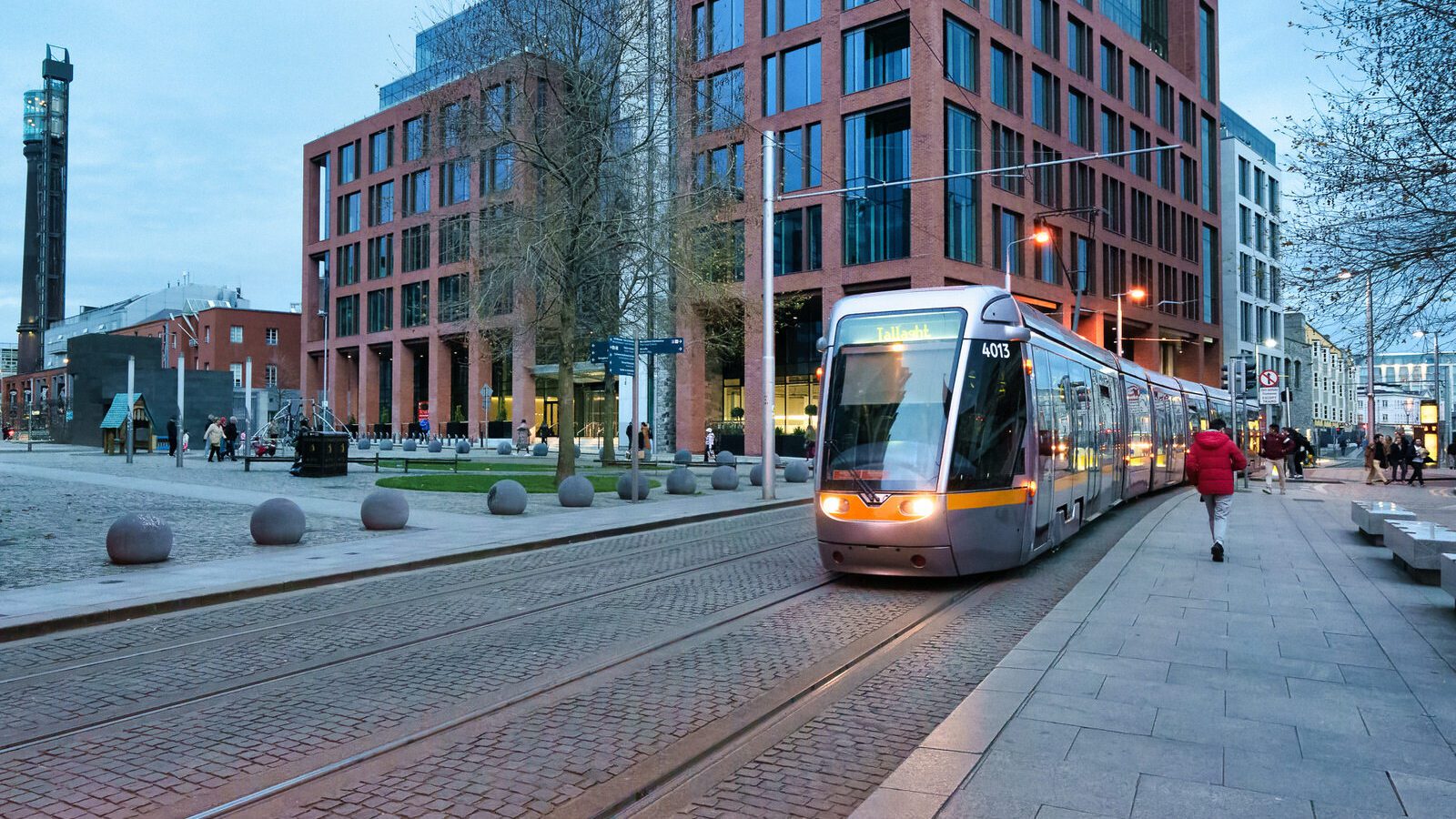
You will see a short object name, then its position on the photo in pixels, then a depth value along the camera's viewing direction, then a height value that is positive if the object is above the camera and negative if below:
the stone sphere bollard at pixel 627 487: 20.02 -1.22
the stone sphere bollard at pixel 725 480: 23.30 -1.25
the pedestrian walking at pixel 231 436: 36.84 -0.31
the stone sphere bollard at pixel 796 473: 26.00 -1.21
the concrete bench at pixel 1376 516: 12.75 -1.16
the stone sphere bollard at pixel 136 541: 10.97 -1.27
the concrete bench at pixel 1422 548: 9.69 -1.22
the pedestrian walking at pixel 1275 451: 24.03 -0.59
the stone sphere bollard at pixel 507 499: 16.78 -1.22
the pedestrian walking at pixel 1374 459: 28.86 -0.96
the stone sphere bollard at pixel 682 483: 21.86 -1.24
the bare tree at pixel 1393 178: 11.24 +3.02
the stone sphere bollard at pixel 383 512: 14.47 -1.24
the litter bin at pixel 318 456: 25.69 -0.74
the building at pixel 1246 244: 68.75 +13.13
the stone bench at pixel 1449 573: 7.92 -1.19
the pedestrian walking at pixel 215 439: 34.31 -0.38
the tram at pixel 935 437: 9.06 -0.09
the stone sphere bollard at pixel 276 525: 12.76 -1.26
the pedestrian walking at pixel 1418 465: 28.48 -1.09
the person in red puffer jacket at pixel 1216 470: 11.27 -0.50
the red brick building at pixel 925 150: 39.12 +11.86
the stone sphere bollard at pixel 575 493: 18.48 -1.25
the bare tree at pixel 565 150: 20.53 +6.05
